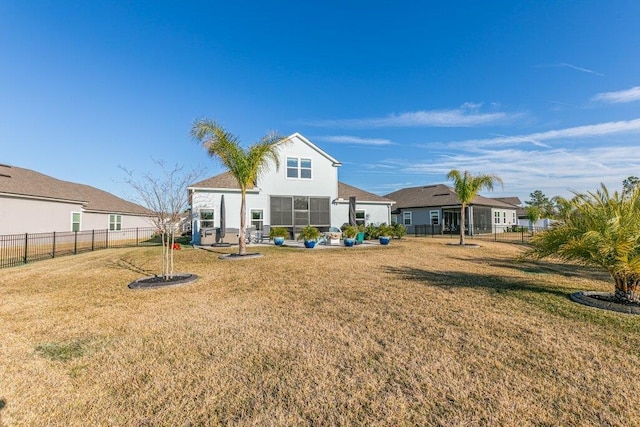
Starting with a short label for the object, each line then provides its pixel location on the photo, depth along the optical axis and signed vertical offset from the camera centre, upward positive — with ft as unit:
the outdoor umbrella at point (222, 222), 54.80 +0.17
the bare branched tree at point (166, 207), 28.17 +1.64
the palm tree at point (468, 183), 62.64 +8.49
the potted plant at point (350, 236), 54.71 -2.71
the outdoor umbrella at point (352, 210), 69.05 +2.96
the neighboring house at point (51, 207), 57.31 +4.07
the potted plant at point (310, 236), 51.62 -2.49
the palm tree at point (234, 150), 39.91 +10.23
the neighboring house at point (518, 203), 178.16 +11.68
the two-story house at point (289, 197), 61.72 +6.09
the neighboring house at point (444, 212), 102.53 +3.62
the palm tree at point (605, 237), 16.99 -0.94
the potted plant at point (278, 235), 56.76 -2.51
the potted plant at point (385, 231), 64.94 -1.98
